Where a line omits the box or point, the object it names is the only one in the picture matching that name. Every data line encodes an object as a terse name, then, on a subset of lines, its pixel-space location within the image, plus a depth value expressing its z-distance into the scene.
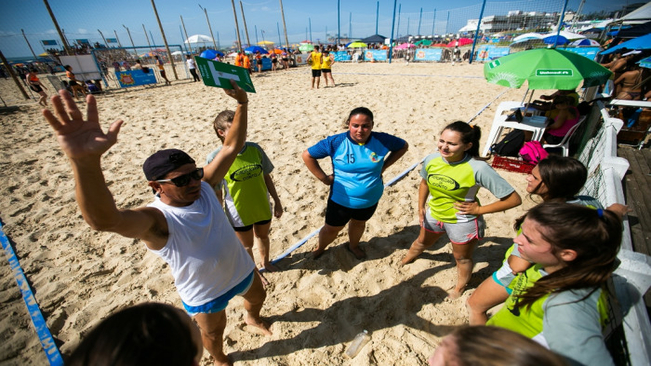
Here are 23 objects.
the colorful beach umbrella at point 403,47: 27.45
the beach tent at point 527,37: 15.45
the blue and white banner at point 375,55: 26.06
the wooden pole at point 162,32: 15.45
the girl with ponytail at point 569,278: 1.00
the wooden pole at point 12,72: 10.50
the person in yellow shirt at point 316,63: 11.41
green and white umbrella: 3.94
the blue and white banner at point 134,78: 14.11
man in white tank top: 1.03
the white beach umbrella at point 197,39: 24.27
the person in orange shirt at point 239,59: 14.41
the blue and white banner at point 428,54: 24.28
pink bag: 4.41
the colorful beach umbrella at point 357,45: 25.95
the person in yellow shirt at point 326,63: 11.88
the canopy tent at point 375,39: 30.50
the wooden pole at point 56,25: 12.78
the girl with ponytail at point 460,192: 2.06
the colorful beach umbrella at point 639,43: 5.84
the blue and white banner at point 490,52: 22.15
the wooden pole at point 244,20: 25.22
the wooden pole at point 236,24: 20.96
